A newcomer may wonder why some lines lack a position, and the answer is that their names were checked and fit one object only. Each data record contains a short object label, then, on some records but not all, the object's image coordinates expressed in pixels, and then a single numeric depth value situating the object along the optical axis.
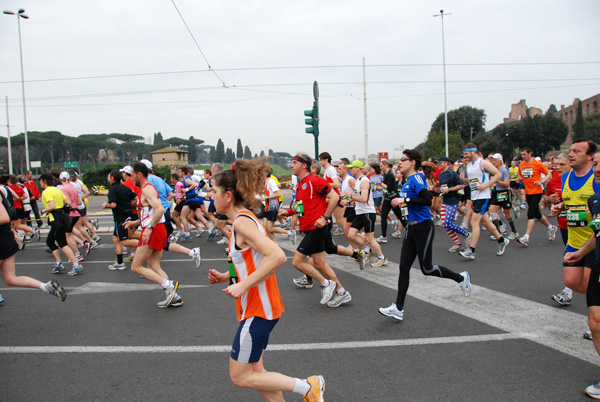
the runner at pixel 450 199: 8.20
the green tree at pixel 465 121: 81.56
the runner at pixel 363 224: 7.36
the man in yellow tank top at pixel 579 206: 3.70
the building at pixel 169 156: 71.19
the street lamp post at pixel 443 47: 33.42
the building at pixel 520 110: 115.38
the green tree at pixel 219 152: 114.57
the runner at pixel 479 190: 7.64
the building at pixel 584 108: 102.04
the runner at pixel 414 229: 4.62
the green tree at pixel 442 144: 68.81
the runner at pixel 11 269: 4.84
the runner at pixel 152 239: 5.39
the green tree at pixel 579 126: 77.19
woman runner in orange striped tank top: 2.39
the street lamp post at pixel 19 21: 29.20
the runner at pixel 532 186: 8.85
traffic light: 11.96
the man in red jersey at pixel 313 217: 5.36
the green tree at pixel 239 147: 90.76
